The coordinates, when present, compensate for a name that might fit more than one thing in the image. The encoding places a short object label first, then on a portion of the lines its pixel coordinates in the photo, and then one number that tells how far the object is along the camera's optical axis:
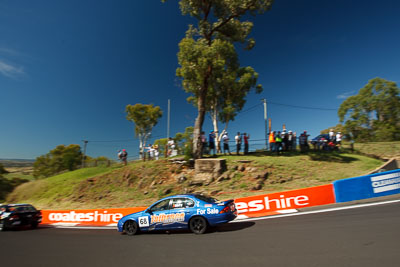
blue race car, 7.12
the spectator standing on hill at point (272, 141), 18.19
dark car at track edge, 11.52
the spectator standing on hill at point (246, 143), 18.84
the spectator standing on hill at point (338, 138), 19.03
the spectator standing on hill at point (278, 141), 17.83
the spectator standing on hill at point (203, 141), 18.03
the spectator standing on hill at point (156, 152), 21.98
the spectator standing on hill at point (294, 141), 19.62
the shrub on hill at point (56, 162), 35.12
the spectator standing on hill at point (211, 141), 19.09
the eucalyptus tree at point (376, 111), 28.89
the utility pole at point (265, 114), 26.67
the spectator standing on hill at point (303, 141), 19.02
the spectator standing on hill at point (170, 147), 21.58
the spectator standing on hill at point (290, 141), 19.11
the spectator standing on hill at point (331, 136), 19.06
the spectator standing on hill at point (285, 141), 18.65
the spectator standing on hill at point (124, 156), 23.35
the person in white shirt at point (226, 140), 19.21
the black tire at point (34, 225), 12.30
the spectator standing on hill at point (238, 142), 18.89
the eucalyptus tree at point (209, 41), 16.59
